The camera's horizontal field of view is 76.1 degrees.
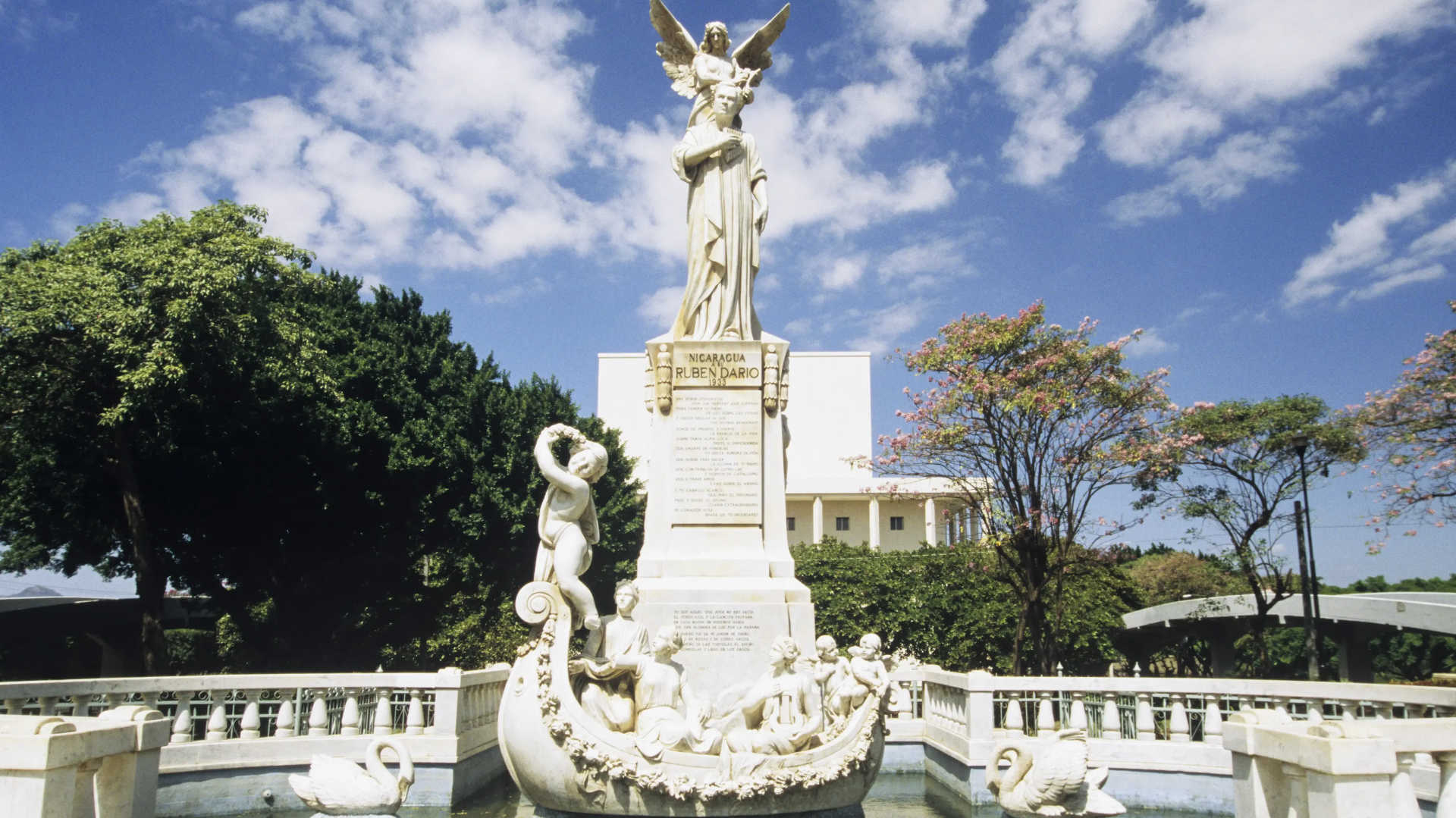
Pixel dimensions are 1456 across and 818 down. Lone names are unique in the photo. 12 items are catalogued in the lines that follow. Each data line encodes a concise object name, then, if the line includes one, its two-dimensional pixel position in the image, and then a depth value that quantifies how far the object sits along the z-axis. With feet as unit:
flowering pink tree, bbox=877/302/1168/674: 58.65
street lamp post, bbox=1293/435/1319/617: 56.70
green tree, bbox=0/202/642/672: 55.67
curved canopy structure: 63.82
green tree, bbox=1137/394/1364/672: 67.31
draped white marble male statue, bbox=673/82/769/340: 34.22
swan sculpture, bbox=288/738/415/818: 21.74
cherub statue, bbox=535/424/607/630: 26.89
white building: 149.07
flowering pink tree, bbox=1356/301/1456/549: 51.24
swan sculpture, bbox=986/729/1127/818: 21.89
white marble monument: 23.15
